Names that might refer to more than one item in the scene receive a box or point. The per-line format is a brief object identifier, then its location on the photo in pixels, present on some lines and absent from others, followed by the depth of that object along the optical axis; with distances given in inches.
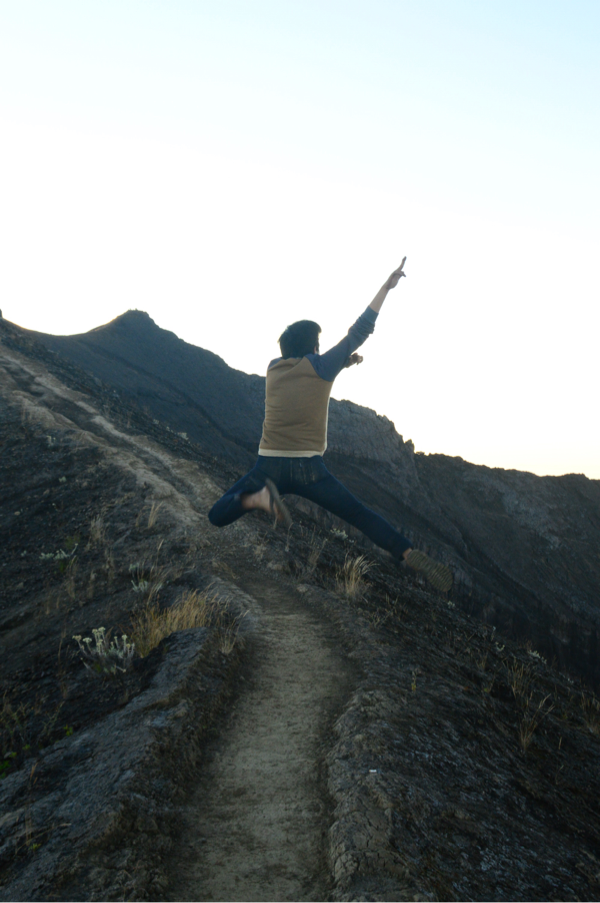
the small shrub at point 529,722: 140.6
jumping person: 167.6
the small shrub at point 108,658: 145.2
